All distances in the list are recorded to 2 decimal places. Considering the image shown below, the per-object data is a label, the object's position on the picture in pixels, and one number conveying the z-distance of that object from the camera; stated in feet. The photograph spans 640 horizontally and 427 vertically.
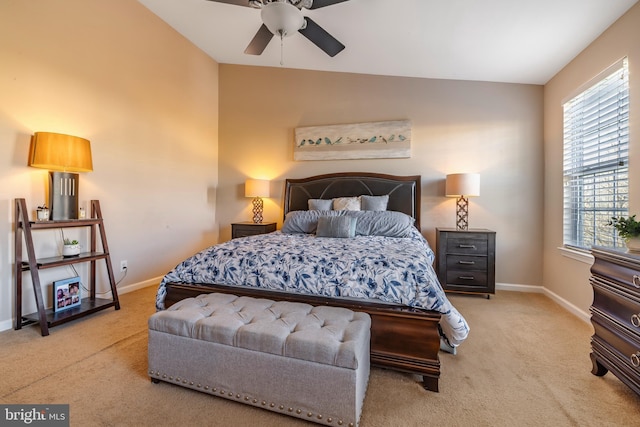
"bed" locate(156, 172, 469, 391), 5.45
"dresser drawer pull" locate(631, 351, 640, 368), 4.66
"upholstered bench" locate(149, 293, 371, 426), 4.23
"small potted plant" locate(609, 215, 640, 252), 5.25
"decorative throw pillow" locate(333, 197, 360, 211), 11.98
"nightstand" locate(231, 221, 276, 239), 13.09
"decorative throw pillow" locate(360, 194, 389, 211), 12.03
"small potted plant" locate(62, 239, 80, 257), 8.31
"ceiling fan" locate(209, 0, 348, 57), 6.96
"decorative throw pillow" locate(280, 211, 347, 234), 10.93
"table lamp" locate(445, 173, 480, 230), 10.95
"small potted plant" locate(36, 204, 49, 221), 7.82
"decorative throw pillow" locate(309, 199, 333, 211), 12.46
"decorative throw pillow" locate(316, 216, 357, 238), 9.61
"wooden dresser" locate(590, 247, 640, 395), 4.77
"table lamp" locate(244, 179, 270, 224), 13.56
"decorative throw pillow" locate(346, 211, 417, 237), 10.19
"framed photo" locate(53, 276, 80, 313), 8.23
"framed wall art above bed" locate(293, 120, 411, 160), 12.78
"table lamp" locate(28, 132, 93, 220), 7.56
